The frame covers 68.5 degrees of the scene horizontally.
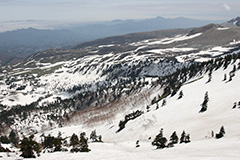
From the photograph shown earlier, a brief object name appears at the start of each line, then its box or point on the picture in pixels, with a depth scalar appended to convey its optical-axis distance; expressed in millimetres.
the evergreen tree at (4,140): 103944
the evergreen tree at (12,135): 132775
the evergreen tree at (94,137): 74231
